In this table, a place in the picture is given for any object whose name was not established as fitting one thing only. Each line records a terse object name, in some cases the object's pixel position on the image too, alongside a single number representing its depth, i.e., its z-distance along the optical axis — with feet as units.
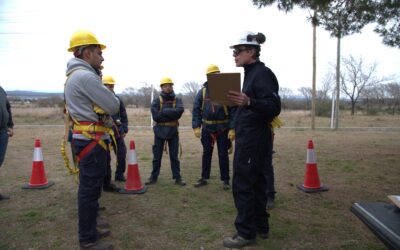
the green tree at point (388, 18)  23.60
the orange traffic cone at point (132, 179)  19.26
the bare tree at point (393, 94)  117.21
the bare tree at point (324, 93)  116.17
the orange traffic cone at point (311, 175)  19.01
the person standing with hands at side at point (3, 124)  17.79
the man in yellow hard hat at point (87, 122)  11.64
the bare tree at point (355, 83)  121.29
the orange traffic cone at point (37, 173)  20.06
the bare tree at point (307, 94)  131.44
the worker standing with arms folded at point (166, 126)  20.79
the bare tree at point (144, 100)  121.79
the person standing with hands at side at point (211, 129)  20.20
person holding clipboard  11.86
